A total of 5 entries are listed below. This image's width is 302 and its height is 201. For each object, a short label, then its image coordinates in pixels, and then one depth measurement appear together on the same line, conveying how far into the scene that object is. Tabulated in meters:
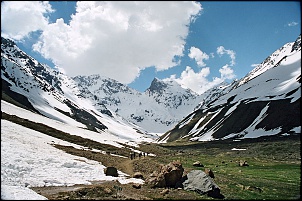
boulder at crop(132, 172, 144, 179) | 43.10
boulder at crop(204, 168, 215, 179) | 41.88
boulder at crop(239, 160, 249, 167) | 63.54
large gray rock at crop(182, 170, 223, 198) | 31.47
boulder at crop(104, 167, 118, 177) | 43.00
